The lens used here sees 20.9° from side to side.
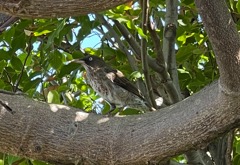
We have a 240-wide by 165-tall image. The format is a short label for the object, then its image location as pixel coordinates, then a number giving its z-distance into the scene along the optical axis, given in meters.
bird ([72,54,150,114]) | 5.04
